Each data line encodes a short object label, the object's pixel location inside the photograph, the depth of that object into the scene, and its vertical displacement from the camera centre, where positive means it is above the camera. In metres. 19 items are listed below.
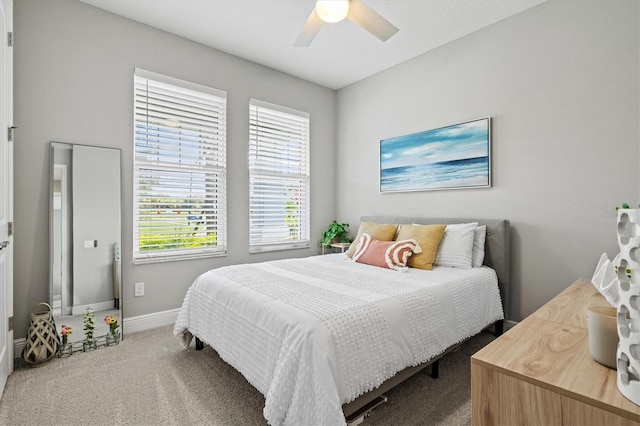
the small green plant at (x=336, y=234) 4.19 -0.29
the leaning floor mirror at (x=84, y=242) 2.51 -0.23
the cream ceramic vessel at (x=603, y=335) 0.92 -0.37
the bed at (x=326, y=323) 1.40 -0.61
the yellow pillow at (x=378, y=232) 3.12 -0.20
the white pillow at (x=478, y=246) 2.73 -0.30
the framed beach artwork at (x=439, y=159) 3.00 +0.56
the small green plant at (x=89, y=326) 2.53 -0.91
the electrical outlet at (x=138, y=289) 2.93 -0.70
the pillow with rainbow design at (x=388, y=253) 2.66 -0.35
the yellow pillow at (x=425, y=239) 2.67 -0.24
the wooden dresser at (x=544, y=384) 0.82 -0.48
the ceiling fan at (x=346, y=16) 1.95 +1.28
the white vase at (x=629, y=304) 0.72 -0.22
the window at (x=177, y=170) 2.98 +0.44
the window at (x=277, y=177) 3.73 +0.44
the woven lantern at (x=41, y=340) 2.23 -0.91
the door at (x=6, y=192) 1.98 +0.15
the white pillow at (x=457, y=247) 2.69 -0.30
